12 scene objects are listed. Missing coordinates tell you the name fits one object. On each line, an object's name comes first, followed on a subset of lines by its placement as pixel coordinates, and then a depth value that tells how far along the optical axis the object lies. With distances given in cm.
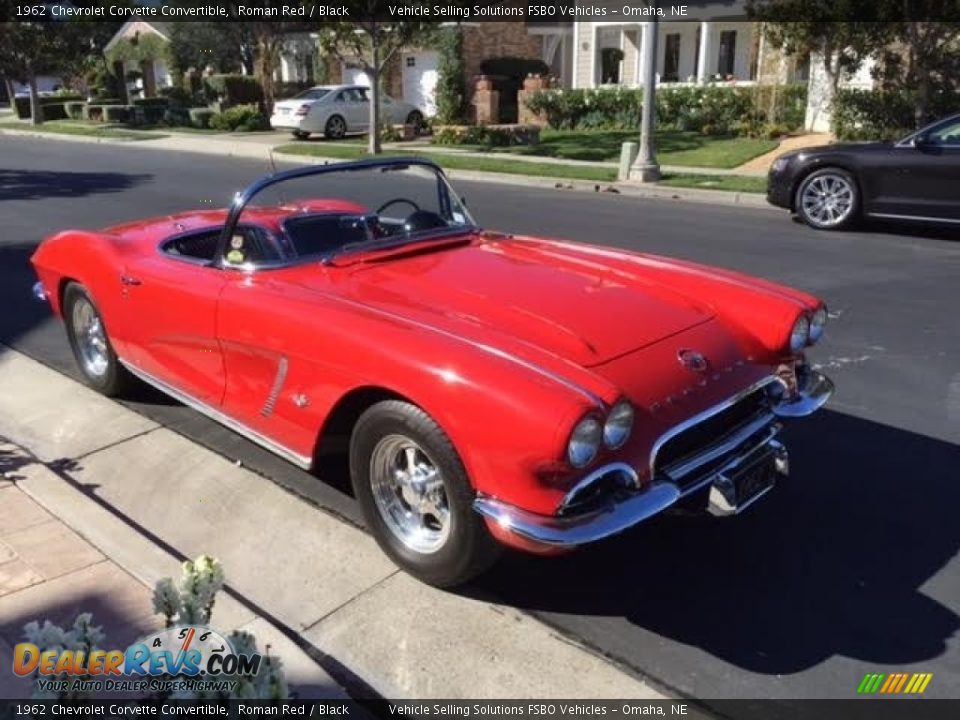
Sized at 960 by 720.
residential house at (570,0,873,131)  2808
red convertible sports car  271
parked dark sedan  934
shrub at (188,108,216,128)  2998
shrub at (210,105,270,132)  2842
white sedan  2416
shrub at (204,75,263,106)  3462
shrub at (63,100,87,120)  3762
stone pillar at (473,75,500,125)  2686
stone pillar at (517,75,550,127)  2629
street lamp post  1493
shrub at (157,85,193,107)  3900
